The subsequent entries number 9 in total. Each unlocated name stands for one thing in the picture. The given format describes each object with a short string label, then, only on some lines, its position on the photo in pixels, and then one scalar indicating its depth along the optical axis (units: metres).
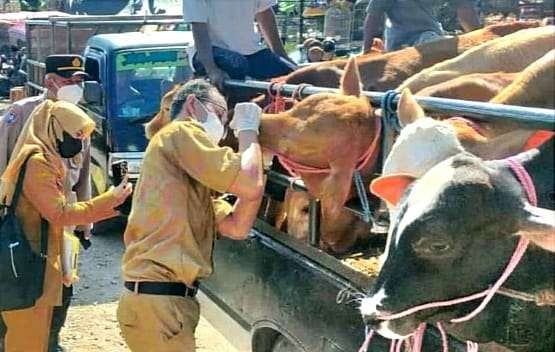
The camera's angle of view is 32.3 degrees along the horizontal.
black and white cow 2.28
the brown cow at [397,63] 4.86
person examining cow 3.75
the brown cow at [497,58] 4.06
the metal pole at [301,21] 10.20
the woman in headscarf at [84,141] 5.43
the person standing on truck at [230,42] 5.16
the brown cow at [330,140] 3.65
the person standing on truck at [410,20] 6.06
